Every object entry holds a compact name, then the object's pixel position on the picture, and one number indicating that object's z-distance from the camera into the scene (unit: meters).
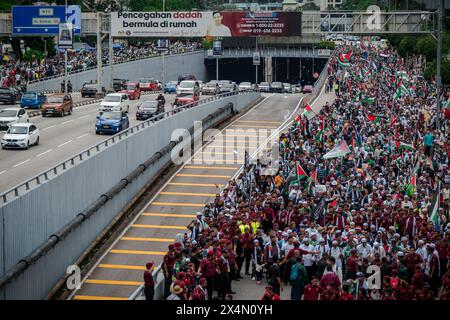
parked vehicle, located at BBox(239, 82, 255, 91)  74.28
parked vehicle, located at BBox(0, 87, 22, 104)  56.25
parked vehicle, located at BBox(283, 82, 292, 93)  81.69
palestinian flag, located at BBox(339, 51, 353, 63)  55.11
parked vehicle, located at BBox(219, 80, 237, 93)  66.21
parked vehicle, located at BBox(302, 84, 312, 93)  75.00
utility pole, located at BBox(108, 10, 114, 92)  67.04
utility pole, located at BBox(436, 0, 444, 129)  36.06
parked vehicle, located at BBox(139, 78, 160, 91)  73.69
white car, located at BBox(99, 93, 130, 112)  51.26
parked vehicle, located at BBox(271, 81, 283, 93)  80.94
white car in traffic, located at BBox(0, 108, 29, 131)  43.47
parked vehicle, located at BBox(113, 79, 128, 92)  70.53
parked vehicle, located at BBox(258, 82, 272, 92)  80.75
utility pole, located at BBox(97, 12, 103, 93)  64.94
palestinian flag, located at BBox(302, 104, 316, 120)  37.75
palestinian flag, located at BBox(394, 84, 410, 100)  40.94
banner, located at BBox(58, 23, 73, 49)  64.75
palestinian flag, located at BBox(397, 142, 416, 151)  31.19
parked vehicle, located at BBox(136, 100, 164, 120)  48.78
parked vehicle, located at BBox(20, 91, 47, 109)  54.09
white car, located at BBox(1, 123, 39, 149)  37.84
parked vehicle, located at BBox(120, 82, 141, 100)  63.22
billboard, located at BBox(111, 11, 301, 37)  63.38
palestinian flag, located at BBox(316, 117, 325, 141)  35.72
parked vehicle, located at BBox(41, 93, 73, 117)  50.00
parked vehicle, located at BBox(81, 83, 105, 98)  65.19
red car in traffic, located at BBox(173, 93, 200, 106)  53.85
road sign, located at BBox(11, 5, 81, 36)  69.81
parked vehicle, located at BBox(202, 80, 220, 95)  65.75
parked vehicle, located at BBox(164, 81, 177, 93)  73.00
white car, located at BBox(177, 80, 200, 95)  58.95
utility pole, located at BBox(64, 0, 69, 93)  65.08
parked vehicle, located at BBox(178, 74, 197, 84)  87.97
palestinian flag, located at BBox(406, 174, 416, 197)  25.77
